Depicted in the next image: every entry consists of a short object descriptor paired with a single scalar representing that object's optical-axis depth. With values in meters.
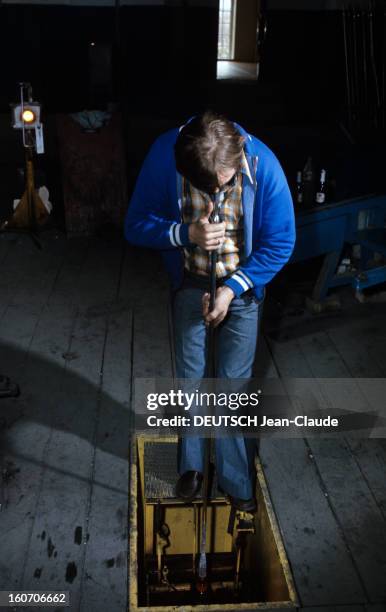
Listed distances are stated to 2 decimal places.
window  13.80
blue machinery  4.05
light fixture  5.23
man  1.93
